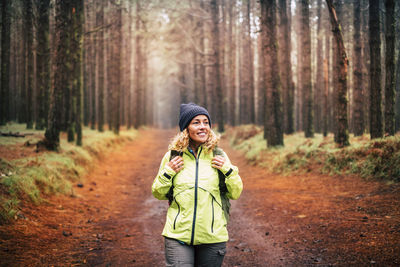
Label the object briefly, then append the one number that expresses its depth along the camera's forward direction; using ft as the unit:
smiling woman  8.74
